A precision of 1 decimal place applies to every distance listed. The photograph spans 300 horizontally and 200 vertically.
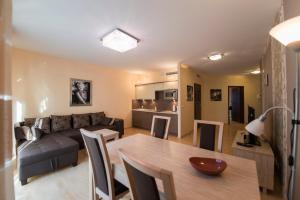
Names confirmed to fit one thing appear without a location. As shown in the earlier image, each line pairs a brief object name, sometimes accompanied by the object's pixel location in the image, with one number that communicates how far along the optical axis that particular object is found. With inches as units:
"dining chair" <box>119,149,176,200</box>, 24.3
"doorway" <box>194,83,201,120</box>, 239.3
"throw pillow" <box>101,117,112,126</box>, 175.7
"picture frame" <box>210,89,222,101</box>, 281.3
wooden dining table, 34.7
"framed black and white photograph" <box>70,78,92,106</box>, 169.5
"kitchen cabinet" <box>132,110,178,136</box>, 193.2
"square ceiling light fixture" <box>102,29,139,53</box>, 96.5
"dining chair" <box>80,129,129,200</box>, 48.4
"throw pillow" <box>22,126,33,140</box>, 112.3
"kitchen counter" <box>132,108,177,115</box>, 202.6
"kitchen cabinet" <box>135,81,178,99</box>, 211.2
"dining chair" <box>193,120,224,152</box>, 71.2
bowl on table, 42.2
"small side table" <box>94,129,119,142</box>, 110.3
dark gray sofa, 88.4
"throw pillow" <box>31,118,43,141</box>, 113.7
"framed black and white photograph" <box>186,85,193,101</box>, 207.1
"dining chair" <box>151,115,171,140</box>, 88.6
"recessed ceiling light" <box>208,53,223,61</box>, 145.6
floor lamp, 34.4
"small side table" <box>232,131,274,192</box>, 78.0
